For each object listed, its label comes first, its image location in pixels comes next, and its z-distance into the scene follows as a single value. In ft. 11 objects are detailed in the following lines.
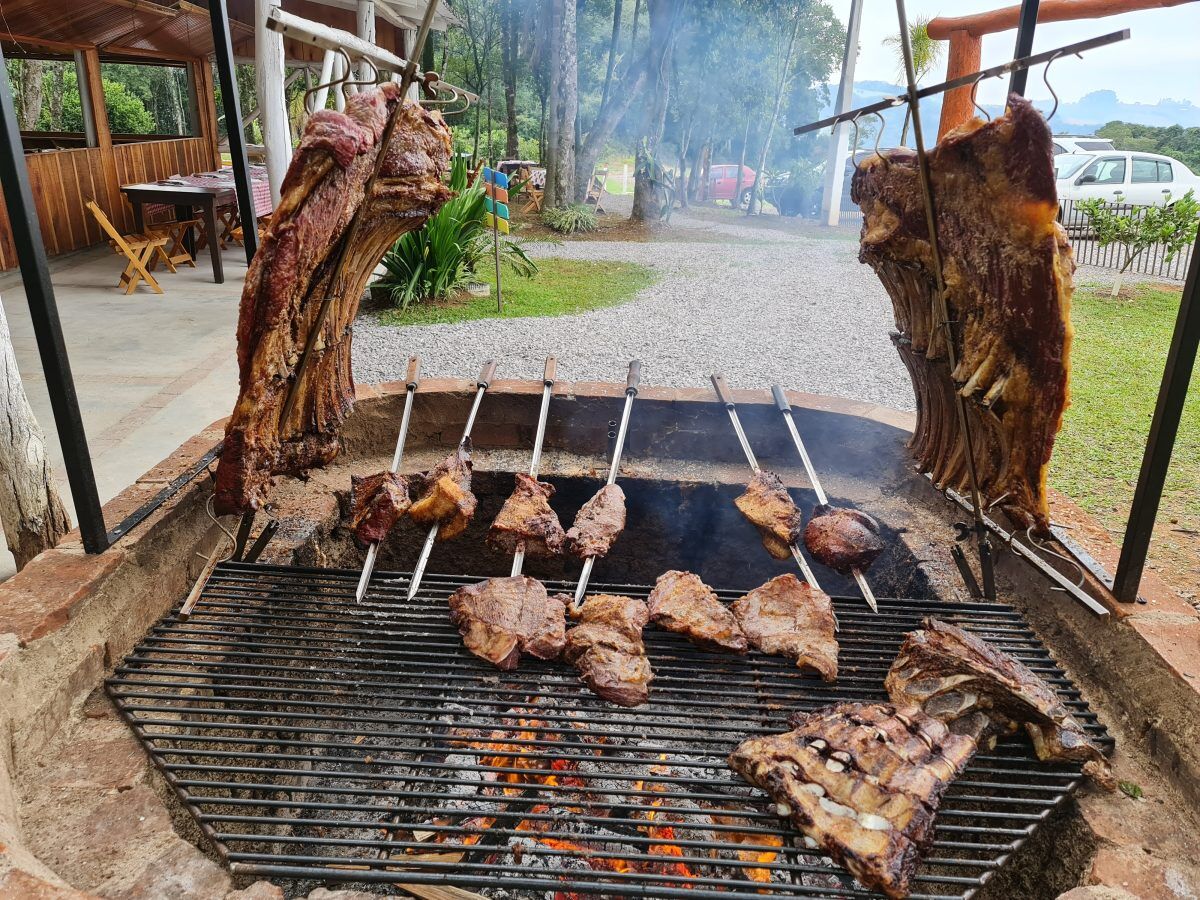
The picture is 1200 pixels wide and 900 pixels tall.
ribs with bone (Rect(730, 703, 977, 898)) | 6.07
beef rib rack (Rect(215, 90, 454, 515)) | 8.07
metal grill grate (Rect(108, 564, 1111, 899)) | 6.23
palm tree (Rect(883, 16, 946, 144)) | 58.81
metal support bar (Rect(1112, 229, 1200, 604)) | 7.52
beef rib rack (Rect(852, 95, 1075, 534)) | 7.98
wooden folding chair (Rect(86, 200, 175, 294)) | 32.86
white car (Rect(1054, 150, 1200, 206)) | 55.57
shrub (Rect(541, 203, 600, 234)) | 58.39
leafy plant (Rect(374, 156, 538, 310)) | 32.58
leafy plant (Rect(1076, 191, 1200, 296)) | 37.96
